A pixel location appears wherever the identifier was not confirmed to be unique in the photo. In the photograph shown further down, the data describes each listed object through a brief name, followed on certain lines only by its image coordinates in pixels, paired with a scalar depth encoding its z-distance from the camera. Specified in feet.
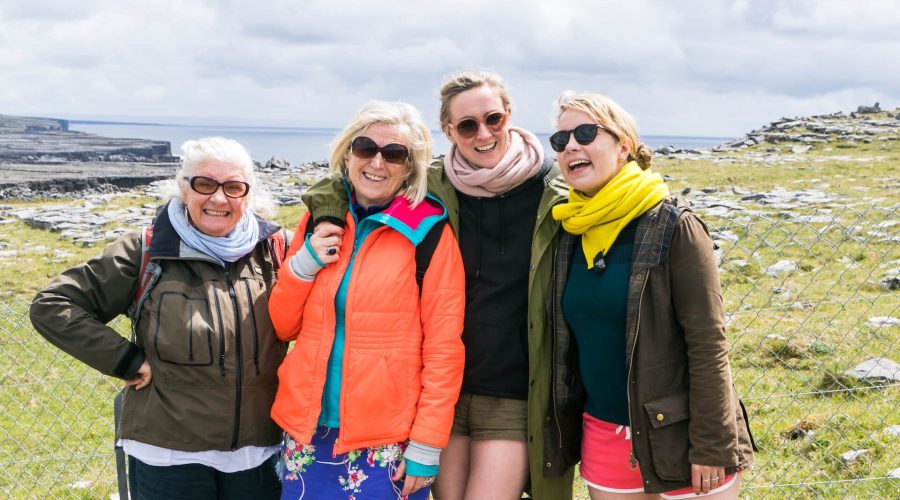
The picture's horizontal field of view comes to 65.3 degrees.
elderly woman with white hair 11.71
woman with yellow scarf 10.54
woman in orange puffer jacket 11.43
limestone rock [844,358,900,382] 24.04
